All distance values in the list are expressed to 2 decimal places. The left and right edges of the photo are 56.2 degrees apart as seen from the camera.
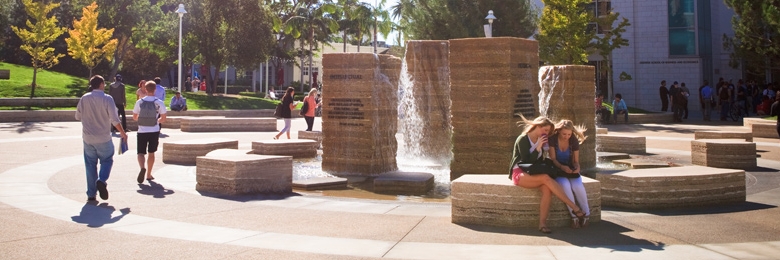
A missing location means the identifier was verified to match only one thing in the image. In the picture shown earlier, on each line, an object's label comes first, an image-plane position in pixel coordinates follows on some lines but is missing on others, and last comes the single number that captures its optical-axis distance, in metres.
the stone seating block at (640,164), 14.12
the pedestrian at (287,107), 20.03
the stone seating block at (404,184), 11.15
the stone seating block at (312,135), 19.00
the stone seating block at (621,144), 17.69
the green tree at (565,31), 32.56
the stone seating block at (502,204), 7.96
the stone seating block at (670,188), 9.21
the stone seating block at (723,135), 17.08
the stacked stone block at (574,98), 14.38
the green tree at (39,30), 33.62
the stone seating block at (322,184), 11.44
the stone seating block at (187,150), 14.77
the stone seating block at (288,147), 15.36
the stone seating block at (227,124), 24.38
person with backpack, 11.90
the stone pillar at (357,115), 13.44
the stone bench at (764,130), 22.44
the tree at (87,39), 37.91
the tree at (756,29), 28.97
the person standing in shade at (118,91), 19.02
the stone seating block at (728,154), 13.98
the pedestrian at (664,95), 36.69
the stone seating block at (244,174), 10.38
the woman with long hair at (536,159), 7.83
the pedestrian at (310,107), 21.20
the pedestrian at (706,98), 34.56
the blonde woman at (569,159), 7.93
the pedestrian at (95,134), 9.74
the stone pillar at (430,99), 16.12
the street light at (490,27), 31.44
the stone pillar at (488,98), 12.25
